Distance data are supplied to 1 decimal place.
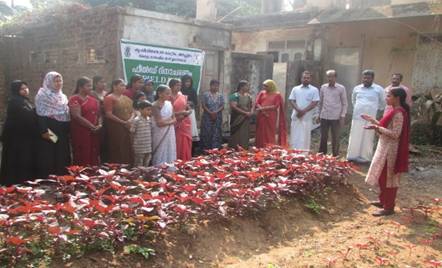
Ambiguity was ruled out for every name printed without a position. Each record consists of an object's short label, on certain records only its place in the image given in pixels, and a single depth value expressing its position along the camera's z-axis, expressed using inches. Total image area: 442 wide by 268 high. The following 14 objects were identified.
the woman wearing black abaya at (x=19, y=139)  201.6
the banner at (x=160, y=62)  275.4
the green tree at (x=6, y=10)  692.7
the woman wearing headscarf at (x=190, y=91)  275.5
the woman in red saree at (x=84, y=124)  213.8
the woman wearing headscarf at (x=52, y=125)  206.1
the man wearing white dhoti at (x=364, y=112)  281.4
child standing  207.0
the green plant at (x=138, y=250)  123.2
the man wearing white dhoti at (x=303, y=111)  287.4
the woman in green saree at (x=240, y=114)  283.9
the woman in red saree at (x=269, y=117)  284.5
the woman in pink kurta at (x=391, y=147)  186.4
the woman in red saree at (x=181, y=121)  235.9
